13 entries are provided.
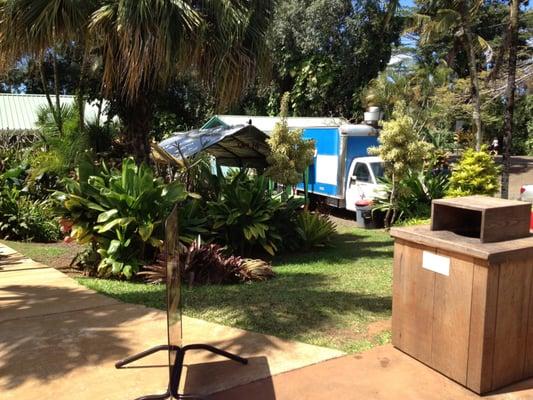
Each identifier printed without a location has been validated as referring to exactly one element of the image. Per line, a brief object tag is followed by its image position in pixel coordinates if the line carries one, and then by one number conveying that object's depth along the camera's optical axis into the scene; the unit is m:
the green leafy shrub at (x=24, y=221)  11.42
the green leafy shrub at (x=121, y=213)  6.98
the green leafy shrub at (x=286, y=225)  9.51
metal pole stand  3.24
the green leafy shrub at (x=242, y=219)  8.56
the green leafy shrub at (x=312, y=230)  9.73
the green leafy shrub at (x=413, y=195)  12.56
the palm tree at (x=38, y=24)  7.39
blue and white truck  13.99
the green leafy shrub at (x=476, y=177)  12.08
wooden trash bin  3.38
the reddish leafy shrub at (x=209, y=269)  6.95
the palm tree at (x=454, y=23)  15.11
